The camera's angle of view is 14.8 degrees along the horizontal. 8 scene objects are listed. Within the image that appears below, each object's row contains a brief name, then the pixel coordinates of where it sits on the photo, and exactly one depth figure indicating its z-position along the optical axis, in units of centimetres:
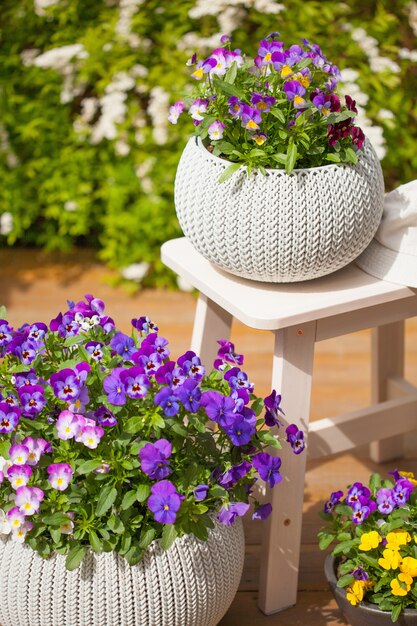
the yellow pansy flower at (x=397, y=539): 211
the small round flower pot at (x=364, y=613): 213
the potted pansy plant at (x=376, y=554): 211
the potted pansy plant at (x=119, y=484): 196
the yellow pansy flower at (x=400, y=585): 209
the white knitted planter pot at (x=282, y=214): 205
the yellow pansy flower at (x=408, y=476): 224
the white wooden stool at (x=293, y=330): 211
